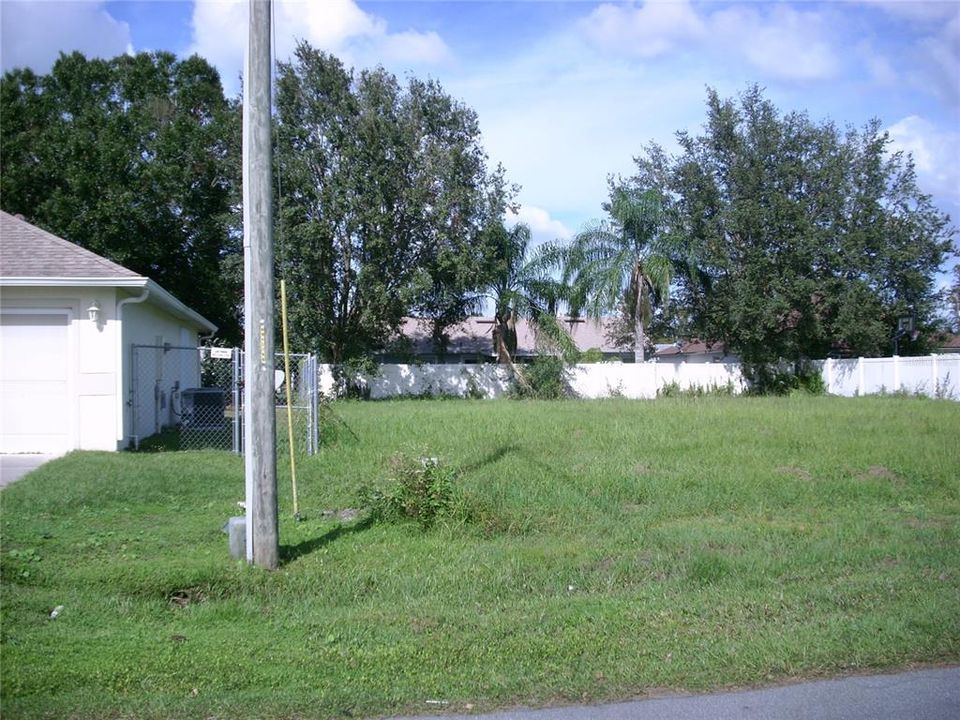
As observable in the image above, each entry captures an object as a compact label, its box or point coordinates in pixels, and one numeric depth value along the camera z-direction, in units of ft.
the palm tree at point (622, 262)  105.19
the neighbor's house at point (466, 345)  113.29
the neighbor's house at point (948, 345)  126.82
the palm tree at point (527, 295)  106.01
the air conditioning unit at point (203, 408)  59.47
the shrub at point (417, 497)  28.53
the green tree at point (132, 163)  96.48
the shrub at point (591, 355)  114.93
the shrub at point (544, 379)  105.19
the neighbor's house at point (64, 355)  41.96
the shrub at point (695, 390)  104.73
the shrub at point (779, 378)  109.09
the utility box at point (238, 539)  23.97
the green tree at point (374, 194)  93.91
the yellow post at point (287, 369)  26.97
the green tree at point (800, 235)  104.32
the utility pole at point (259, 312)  23.48
